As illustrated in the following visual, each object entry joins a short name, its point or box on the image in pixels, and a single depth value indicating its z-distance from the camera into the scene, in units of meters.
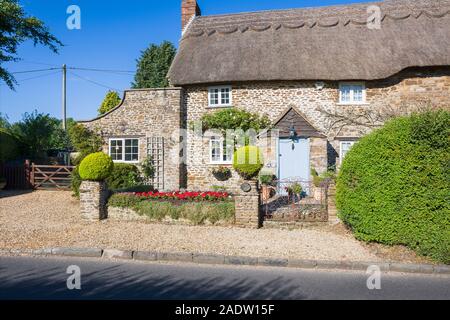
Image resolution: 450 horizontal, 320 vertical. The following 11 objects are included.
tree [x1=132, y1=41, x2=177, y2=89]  29.72
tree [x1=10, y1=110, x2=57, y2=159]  20.03
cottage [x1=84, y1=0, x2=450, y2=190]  15.20
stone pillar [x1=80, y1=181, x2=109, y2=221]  9.94
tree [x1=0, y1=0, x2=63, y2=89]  18.53
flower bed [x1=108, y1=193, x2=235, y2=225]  9.53
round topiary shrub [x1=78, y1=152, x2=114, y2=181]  9.86
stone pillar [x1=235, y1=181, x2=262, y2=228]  9.09
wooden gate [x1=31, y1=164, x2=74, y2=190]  16.53
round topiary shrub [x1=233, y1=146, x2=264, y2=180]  9.17
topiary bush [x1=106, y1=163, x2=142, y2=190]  15.12
